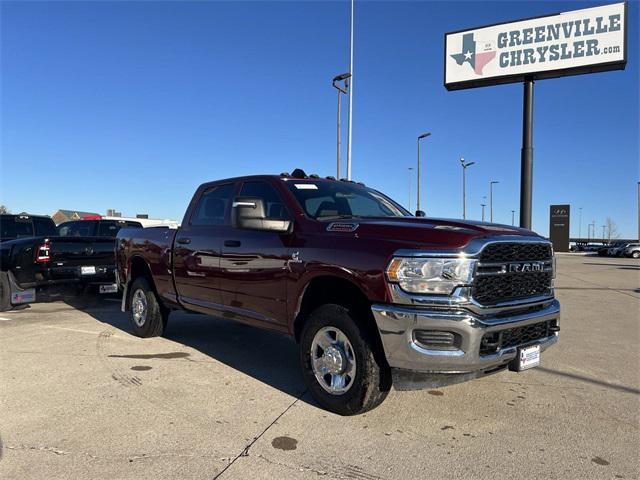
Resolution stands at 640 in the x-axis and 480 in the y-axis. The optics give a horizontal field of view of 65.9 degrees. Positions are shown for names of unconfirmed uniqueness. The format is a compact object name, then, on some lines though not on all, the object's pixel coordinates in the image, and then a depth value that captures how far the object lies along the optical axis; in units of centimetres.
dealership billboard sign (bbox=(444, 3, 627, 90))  1332
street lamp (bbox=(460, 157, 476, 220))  3865
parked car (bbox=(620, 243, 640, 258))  4760
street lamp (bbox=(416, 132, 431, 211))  3106
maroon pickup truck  335
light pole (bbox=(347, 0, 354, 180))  2116
